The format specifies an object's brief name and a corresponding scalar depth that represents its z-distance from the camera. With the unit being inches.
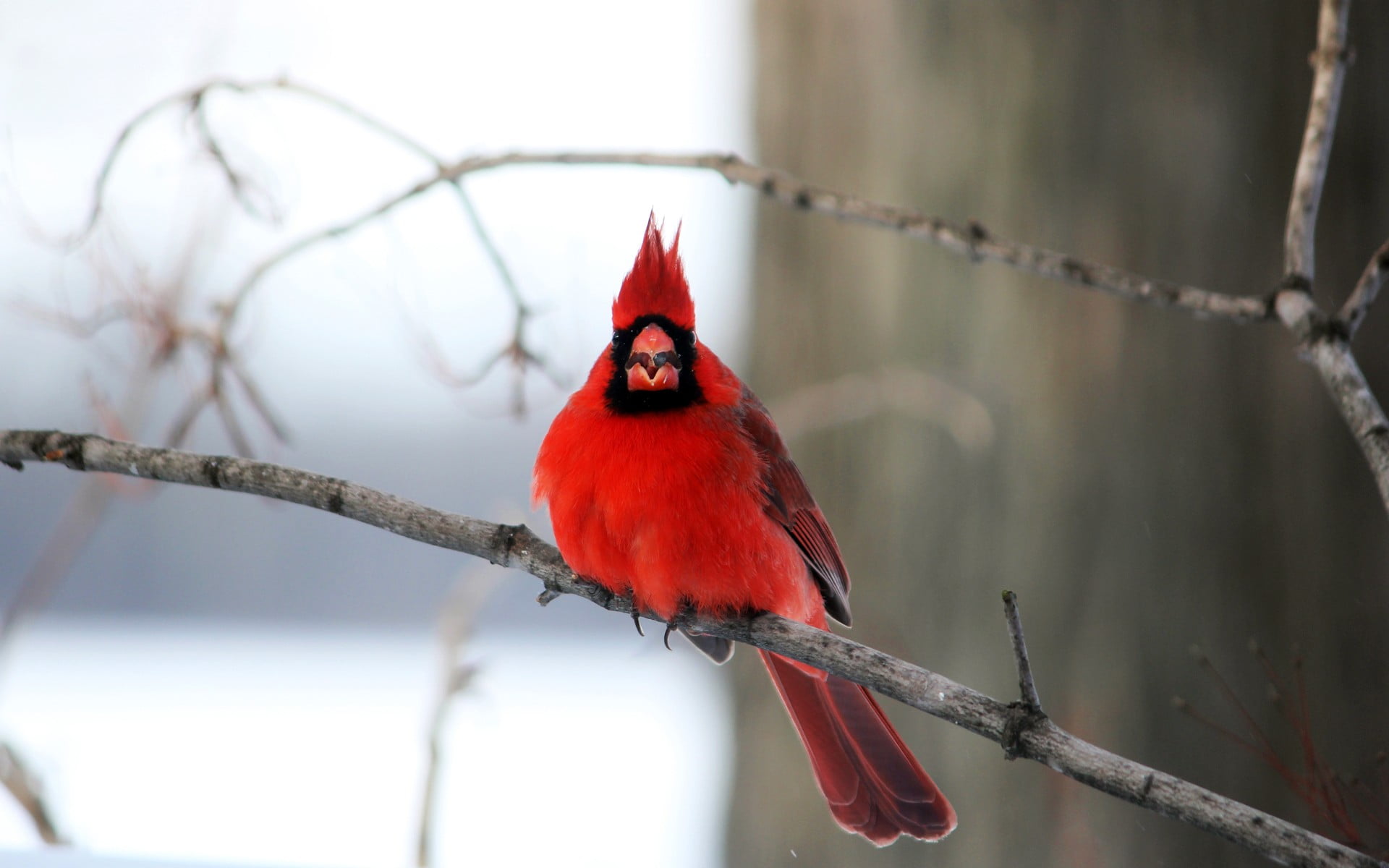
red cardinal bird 214.9
